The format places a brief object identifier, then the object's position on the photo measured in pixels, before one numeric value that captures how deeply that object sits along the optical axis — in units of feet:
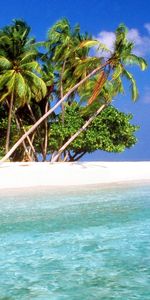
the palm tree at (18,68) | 83.96
